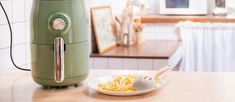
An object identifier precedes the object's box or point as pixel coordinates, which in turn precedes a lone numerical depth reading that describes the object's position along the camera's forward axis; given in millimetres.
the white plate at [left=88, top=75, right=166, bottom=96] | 1013
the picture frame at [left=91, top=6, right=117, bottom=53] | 2537
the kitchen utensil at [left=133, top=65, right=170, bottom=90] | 1050
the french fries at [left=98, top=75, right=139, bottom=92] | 1051
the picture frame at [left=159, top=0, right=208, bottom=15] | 3253
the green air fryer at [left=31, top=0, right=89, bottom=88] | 1012
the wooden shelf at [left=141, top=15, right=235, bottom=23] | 3059
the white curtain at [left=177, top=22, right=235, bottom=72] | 3051
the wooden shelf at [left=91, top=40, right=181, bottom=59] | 2342
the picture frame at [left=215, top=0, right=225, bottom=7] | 3222
